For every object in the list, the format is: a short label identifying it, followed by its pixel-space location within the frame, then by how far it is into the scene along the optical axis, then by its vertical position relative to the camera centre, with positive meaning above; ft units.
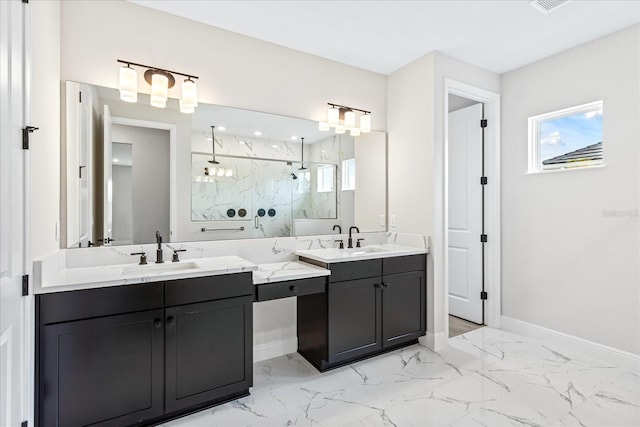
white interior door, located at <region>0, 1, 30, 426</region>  4.04 -0.13
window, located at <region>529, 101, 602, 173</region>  9.10 +2.25
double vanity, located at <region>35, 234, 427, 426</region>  5.28 -2.32
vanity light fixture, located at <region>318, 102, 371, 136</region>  9.98 +2.92
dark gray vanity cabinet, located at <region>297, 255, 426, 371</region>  8.23 -2.76
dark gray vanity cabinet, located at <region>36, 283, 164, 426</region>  5.17 -2.51
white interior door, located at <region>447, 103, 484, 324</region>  11.75 -0.08
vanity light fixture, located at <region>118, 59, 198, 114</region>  7.02 +2.88
